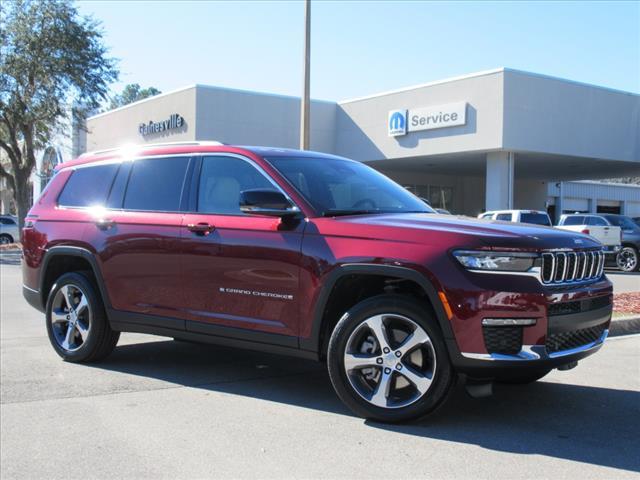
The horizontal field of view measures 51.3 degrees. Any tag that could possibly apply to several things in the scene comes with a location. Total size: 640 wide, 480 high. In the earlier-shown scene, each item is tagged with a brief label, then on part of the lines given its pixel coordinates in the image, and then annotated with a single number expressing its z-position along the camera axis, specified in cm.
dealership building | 2433
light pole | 1566
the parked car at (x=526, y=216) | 1847
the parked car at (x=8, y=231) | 3328
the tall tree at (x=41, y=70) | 2770
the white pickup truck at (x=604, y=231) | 1889
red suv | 407
